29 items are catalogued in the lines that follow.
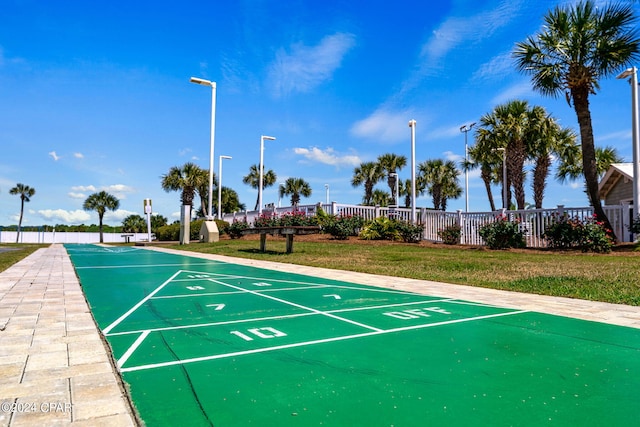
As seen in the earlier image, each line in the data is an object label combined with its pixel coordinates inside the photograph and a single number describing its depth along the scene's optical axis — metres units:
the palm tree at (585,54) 16.03
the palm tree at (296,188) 53.94
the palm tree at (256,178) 52.69
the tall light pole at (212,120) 22.17
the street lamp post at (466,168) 30.17
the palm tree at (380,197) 48.06
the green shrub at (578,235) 14.44
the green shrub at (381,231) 19.27
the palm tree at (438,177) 41.53
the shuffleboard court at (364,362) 2.42
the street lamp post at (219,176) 26.80
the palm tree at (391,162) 42.66
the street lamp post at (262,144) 28.65
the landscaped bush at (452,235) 18.88
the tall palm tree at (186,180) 38.94
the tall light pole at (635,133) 15.67
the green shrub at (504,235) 16.55
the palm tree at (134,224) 53.78
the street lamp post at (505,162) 25.75
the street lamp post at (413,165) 21.19
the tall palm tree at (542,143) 24.72
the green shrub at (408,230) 19.27
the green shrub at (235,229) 23.03
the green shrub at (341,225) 19.28
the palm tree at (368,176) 44.25
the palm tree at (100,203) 51.22
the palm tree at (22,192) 59.88
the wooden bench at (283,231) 13.33
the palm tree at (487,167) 31.08
